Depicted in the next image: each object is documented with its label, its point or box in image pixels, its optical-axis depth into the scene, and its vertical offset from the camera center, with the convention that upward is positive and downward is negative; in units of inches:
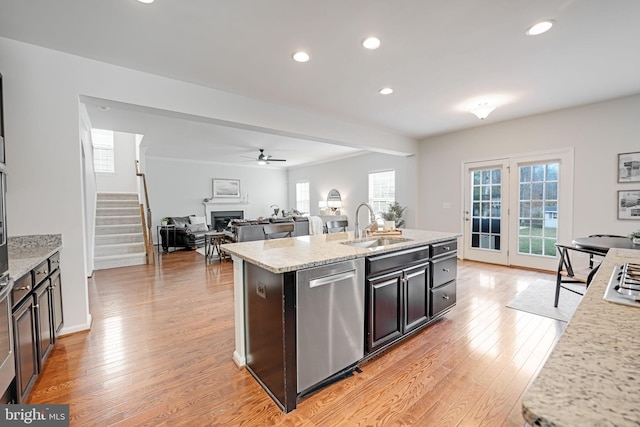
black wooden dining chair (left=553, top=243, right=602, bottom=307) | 105.0 -24.8
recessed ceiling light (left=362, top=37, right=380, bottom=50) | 95.3 +55.8
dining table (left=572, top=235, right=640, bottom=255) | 100.0 -15.7
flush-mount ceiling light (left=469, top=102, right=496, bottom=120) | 151.2 +50.3
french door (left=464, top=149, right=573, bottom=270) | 175.6 -3.6
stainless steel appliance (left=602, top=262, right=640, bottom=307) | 35.7 -12.2
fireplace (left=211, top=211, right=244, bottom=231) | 371.2 -15.2
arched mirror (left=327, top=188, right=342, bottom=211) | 348.2 +7.1
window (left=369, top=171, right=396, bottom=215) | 293.1 +16.1
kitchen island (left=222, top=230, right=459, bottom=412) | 66.5 -24.9
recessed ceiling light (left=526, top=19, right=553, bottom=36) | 87.6 +55.5
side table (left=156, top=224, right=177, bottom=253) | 287.7 -25.1
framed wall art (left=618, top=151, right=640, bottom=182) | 148.2 +18.3
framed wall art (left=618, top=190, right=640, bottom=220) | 149.0 -1.5
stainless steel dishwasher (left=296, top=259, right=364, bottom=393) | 67.7 -29.4
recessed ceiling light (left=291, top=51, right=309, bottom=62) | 104.0 +56.2
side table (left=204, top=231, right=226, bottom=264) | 233.5 -34.1
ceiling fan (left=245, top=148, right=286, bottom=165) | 291.4 +50.0
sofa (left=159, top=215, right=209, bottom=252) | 283.6 -27.1
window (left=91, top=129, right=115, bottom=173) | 293.9 +61.4
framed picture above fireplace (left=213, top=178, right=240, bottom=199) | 374.0 +25.6
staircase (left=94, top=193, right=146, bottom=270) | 217.6 -20.2
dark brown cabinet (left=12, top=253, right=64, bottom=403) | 65.3 -29.5
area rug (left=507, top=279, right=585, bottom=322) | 117.9 -45.5
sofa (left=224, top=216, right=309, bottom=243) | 213.5 -18.1
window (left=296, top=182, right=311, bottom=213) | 409.3 +13.1
